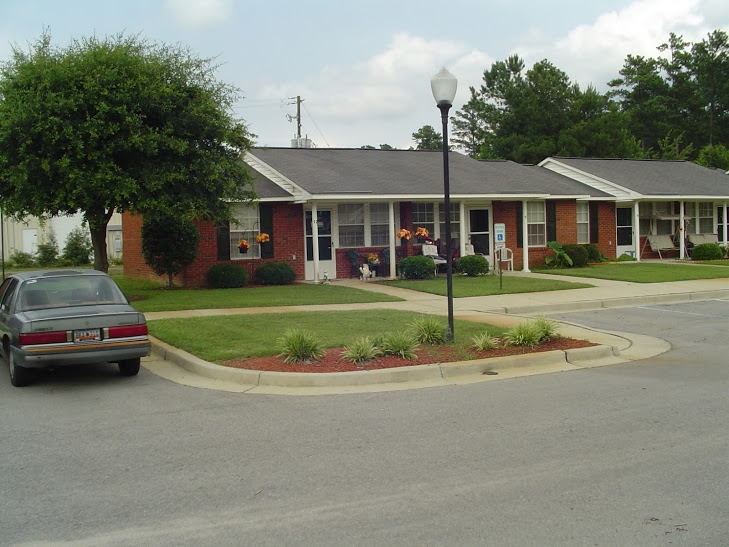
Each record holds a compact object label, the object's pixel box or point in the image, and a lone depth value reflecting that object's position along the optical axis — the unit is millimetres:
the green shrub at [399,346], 9656
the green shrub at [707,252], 27703
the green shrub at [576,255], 25188
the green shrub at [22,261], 37500
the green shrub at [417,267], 21219
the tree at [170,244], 19609
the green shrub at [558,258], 24875
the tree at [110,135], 14984
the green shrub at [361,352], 9438
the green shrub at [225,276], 20203
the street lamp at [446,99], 10711
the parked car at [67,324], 8539
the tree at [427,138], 77162
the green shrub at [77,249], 36781
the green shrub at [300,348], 9438
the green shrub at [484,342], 10158
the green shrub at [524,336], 10328
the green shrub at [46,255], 37406
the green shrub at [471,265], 22078
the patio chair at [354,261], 22594
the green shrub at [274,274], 20969
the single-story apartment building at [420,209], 21531
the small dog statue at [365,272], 22062
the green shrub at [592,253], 26062
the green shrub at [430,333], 10648
